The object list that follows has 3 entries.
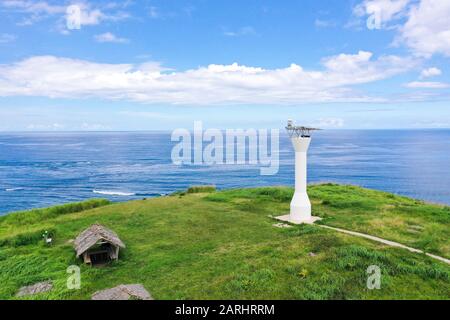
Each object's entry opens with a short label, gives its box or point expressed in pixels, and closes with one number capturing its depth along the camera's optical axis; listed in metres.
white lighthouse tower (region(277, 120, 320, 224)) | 26.61
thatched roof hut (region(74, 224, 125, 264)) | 20.11
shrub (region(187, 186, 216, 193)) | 44.91
